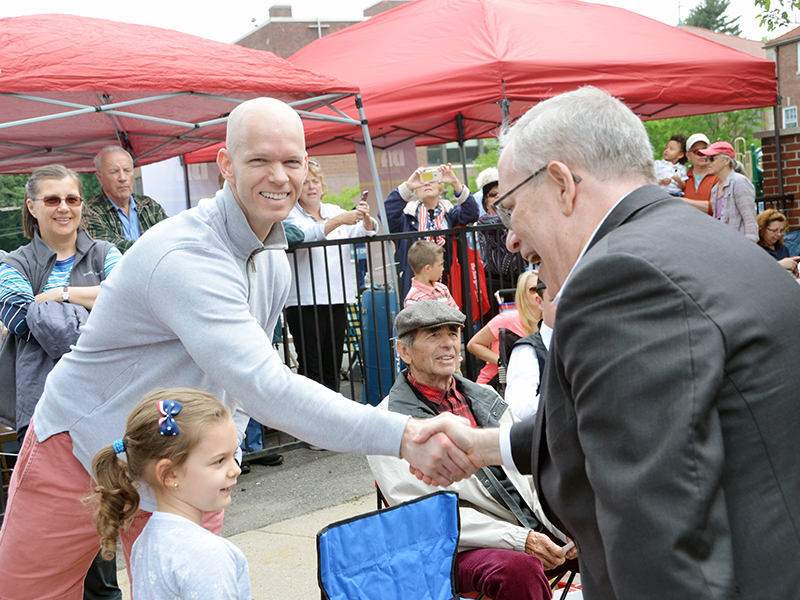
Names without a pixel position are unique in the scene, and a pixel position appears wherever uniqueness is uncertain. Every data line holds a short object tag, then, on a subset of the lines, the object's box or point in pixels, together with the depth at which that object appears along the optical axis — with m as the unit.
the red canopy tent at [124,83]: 5.59
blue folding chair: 2.83
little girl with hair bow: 2.41
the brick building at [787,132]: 10.96
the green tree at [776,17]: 9.69
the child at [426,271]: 6.62
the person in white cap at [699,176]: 9.84
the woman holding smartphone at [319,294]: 6.50
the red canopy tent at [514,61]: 8.21
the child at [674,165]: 10.12
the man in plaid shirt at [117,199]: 5.85
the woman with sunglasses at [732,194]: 9.05
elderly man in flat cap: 3.22
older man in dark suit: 1.36
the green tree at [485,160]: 36.25
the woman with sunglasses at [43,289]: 4.21
